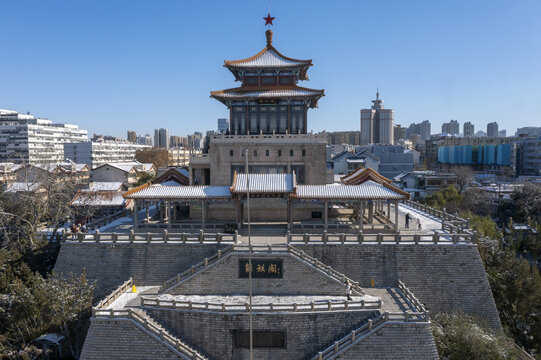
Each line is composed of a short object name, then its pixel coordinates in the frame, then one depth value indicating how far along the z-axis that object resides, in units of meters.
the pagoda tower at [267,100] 32.69
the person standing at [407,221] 27.88
